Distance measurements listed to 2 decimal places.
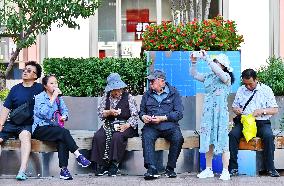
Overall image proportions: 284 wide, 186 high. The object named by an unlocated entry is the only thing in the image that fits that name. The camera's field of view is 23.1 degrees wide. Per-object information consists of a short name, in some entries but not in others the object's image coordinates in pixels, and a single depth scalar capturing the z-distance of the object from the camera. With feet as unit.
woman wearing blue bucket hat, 31.24
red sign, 56.08
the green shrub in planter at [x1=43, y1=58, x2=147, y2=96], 37.96
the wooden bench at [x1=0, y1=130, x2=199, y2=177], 31.63
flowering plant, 37.99
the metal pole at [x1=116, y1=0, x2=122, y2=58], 55.83
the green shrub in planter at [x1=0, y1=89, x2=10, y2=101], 42.98
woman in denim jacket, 30.91
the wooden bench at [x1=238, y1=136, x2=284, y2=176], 31.53
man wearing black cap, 30.86
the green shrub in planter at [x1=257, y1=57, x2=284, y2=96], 38.40
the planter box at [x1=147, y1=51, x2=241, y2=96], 37.73
